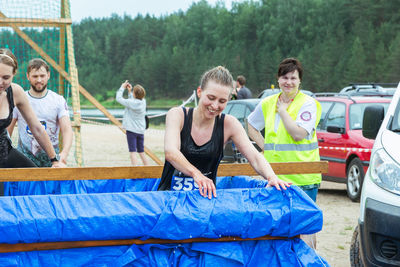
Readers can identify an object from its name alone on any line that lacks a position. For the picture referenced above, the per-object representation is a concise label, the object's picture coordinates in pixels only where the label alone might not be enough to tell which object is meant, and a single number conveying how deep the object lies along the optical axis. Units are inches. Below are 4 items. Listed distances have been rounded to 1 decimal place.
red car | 379.6
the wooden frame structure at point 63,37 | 382.3
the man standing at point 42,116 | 214.7
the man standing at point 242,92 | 588.1
